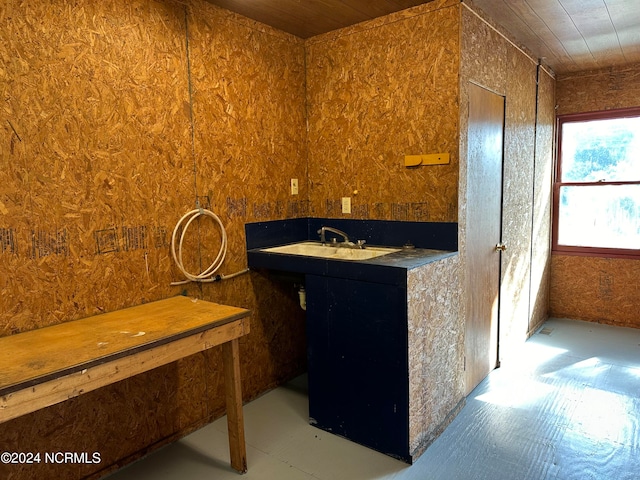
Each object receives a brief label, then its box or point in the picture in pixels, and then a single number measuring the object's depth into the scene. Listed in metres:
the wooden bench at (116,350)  1.44
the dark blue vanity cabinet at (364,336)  2.24
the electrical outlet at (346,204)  3.12
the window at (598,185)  4.27
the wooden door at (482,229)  2.79
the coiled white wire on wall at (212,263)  2.43
